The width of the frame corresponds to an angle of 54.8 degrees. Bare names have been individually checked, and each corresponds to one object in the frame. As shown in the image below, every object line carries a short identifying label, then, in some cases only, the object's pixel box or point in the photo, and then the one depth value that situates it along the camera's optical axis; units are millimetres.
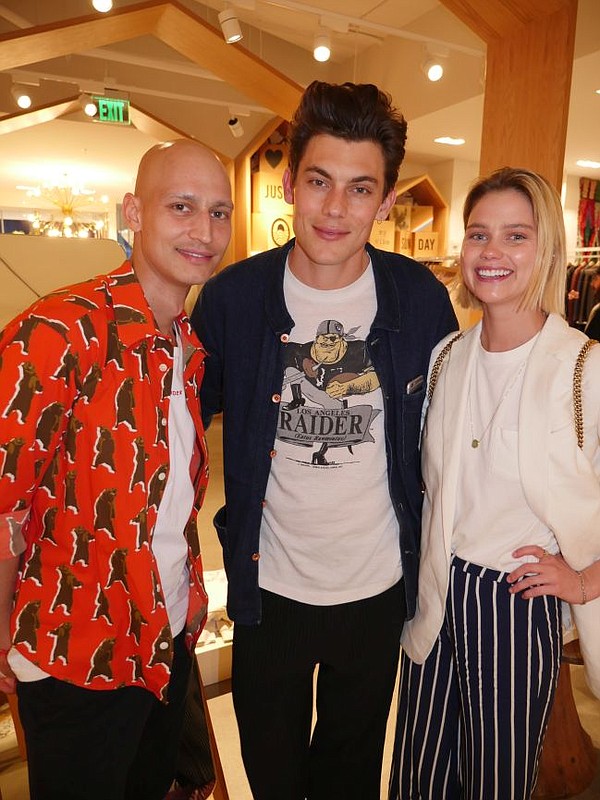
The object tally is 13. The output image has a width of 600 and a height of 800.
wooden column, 2555
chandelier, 13516
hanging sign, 6695
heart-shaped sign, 8906
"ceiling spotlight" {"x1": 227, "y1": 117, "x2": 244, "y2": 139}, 7816
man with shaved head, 1066
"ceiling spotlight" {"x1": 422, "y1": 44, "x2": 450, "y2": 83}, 4719
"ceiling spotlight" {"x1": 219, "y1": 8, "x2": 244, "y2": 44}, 4277
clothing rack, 6348
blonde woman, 1377
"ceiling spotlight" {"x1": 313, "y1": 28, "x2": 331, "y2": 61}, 4562
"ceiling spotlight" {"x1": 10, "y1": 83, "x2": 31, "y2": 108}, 6245
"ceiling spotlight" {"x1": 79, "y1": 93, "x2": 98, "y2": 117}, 6562
